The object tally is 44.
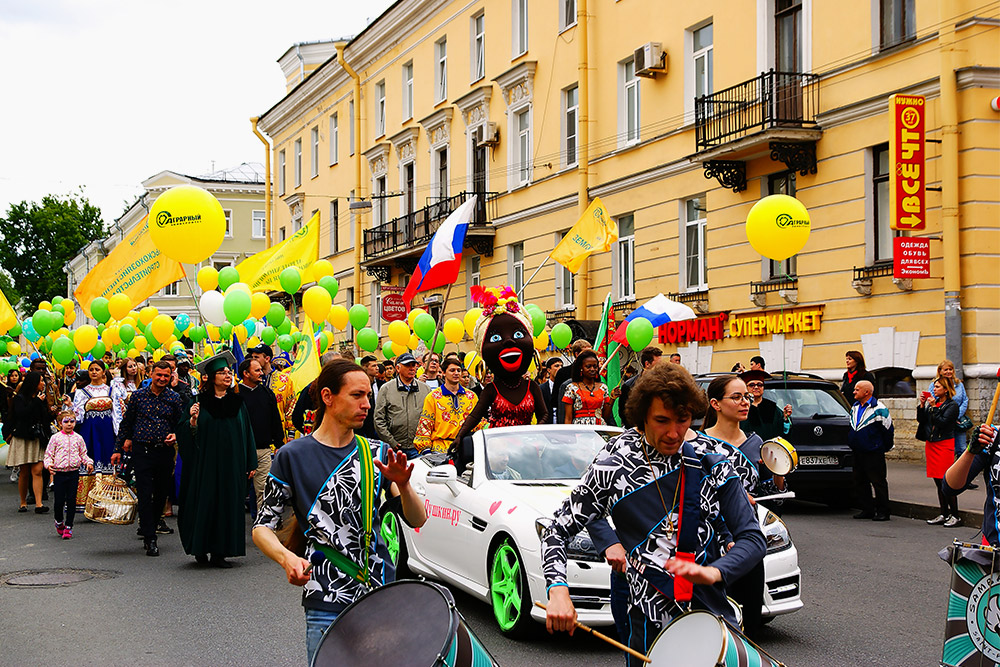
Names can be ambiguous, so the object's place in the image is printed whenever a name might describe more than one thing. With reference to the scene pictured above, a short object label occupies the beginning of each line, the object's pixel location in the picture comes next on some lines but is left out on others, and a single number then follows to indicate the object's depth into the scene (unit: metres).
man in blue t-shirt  4.12
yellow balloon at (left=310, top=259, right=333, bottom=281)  22.15
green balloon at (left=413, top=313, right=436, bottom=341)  20.11
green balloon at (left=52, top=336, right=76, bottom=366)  20.92
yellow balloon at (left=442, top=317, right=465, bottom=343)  21.40
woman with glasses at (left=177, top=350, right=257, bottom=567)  10.55
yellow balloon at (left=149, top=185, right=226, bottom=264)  12.93
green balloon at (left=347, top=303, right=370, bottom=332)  22.69
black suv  14.12
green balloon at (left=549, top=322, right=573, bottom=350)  21.27
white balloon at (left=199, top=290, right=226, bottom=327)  17.66
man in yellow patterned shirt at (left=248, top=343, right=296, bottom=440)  13.87
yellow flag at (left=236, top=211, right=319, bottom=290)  19.39
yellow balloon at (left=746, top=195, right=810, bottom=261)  15.77
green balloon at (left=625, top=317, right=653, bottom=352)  16.88
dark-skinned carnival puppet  9.84
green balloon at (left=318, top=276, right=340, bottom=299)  21.03
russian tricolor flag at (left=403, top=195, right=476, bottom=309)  15.98
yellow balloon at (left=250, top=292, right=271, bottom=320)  18.22
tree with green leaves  77.62
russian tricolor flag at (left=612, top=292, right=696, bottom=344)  18.91
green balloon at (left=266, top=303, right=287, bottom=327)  22.16
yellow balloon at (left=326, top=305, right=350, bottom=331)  21.05
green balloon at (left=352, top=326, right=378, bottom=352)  22.66
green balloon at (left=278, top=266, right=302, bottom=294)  19.47
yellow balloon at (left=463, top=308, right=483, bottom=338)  20.89
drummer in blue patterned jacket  3.92
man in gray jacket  12.00
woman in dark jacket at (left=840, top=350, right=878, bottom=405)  15.07
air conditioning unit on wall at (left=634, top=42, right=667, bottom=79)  24.08
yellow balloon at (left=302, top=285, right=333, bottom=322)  19.42
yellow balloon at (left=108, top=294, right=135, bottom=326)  20.62
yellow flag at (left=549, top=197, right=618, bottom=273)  20.39
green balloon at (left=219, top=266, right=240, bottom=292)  20.38
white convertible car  7.07
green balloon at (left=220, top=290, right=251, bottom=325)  16.70
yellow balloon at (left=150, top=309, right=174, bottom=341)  22.12
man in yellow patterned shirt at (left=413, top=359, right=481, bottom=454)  10.39
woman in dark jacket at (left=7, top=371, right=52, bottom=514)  14.73
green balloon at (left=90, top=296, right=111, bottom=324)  21.23
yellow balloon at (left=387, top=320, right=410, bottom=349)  21.88
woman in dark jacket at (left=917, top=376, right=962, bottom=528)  13.13
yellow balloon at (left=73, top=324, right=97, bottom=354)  21.28
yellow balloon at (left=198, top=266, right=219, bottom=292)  20.89
